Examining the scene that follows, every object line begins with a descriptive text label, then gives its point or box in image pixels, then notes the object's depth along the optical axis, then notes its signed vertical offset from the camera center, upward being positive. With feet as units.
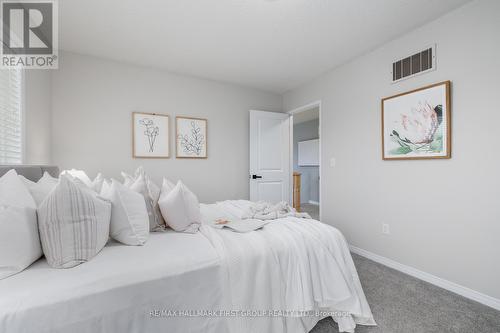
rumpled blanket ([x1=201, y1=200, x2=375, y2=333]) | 4.07 -2.28
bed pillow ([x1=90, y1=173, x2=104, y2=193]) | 5.65 -0.48
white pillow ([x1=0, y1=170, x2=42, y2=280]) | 3.05 -0.93
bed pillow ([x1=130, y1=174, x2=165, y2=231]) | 5.35 -0.84
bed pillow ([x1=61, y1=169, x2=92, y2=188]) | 7.44 -0.24
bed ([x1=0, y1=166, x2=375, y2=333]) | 2.93 -1.94
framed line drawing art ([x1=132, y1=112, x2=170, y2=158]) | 10.52 +1.58
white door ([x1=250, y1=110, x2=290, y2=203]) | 13.10 +0.65
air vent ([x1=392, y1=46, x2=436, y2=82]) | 7.35 +3.66
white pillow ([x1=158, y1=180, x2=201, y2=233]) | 5.26 -1.07
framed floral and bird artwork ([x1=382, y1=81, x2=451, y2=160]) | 7.01 +1.51
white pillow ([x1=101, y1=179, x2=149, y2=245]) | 4.34 -1.03
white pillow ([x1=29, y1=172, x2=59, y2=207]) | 3.95 -0.41
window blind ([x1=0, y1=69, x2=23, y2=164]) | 5.80 +1.43
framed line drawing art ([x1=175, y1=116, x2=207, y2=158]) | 11.52 +1.62
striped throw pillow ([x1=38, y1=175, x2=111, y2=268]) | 3.45 -0.97
